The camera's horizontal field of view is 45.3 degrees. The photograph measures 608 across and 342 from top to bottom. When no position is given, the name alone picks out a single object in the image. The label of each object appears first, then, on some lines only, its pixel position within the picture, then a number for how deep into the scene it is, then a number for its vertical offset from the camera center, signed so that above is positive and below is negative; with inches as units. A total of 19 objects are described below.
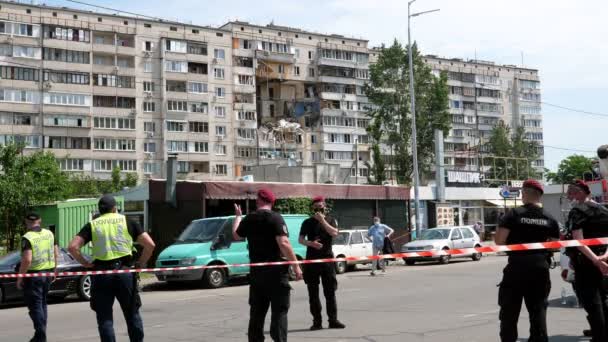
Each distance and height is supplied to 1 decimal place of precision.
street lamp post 1359.5 +130.1
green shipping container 993.5 -1.4
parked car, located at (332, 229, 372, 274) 979.3 -50.9
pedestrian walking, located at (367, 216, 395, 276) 916.6 -37.0
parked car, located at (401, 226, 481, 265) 1116.5 -53.9
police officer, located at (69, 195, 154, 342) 284.5 -18.4
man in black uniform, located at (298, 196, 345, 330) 398.9 -31.1
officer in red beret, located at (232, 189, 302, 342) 288.5 -23.6
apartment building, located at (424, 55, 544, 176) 3998.5 +605.7
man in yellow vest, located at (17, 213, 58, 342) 357.7 -25.7
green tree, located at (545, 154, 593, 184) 4532.5 +225.4
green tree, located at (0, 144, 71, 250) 1184.0 +51.0
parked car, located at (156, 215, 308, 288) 764.0 -44.0
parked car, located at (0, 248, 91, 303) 645.9 -61.5
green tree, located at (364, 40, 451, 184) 2586.1 +371.9
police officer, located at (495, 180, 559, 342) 260.7 -24.1
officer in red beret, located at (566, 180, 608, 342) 288.5 -21.3
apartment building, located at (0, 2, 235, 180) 2677.2 +484.8
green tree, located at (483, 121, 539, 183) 3511.3 +291.8
